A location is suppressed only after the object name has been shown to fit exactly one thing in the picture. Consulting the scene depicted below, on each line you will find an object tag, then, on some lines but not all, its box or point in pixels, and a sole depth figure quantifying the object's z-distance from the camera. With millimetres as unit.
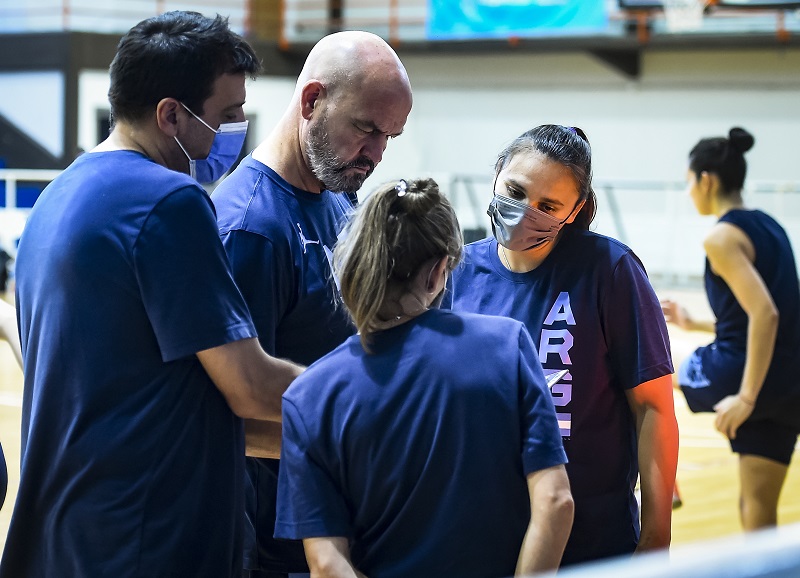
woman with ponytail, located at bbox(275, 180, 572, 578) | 3201
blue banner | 25922
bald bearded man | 4164
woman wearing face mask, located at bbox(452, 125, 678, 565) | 4121
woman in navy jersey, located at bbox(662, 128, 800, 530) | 7176
